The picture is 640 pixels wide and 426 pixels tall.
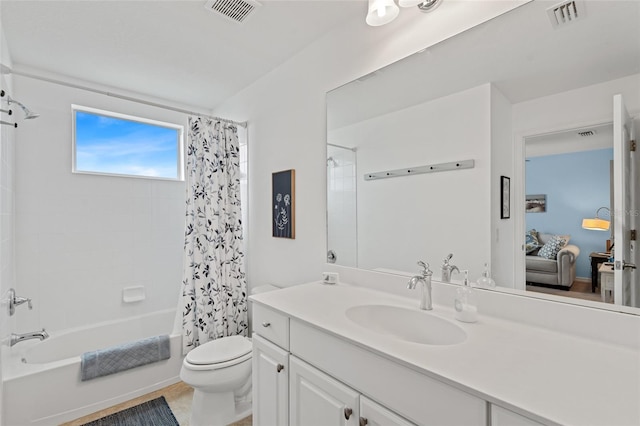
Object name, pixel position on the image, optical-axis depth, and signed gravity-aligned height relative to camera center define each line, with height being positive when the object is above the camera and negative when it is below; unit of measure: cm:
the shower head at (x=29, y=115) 186 +62
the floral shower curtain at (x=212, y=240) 243 -22
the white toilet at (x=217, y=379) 175 -97
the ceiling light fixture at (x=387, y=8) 135 +94
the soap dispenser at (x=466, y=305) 114 -36
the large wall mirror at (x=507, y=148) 101 +27
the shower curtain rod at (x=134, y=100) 193 +85
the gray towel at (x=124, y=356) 197 -99
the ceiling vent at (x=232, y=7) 166 +116
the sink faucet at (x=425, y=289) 130 -33
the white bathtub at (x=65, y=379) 178 -110
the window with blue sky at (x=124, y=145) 274 +67
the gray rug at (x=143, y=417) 191 -132
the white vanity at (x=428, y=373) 69 -42
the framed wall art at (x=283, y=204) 222 +7
